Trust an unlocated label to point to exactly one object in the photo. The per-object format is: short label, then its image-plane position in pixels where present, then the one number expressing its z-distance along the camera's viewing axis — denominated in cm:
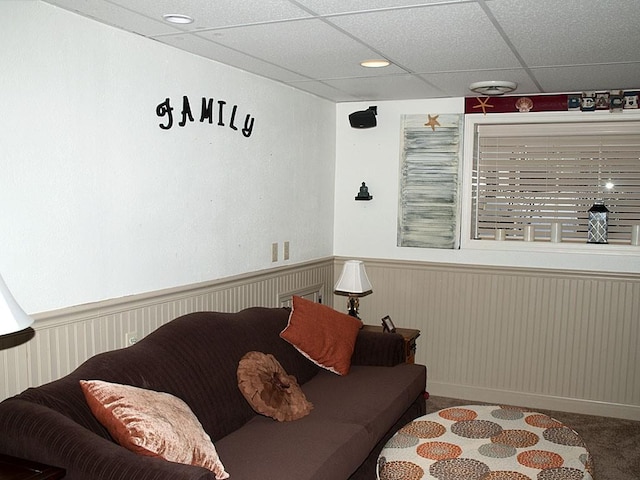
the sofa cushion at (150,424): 213
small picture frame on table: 448
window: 451
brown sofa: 202
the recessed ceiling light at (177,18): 263
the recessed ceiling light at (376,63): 348
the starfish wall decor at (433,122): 489
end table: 438
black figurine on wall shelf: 510
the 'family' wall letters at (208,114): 319
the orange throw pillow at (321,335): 376
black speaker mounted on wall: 497
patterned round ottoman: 259
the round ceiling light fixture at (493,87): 404
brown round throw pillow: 306
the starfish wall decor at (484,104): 472
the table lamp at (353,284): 450
